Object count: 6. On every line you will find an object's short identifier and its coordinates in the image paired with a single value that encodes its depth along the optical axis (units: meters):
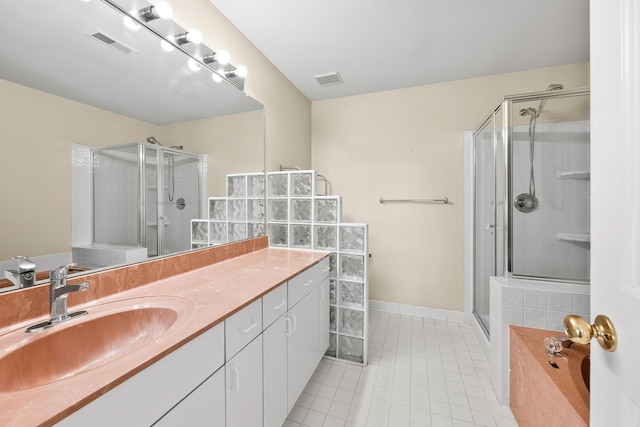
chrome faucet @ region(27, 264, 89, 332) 0.81
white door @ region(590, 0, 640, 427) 0.44
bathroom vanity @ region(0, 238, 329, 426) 0.55
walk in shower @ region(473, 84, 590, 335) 1.97
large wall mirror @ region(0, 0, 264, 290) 0.85
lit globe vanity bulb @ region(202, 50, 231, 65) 1.55
